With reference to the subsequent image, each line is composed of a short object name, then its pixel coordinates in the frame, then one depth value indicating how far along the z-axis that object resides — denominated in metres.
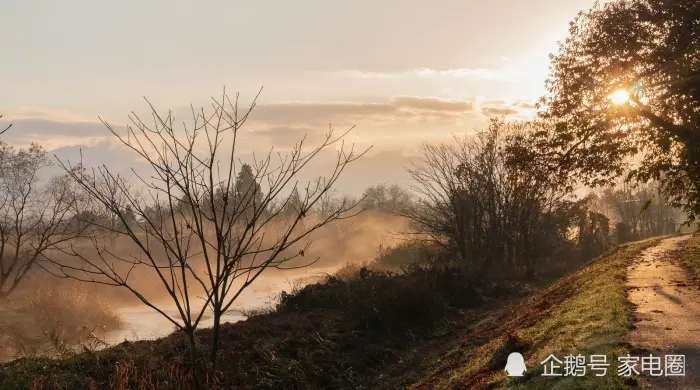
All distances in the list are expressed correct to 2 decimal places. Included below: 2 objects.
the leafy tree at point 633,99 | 13.77
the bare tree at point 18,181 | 26.67
